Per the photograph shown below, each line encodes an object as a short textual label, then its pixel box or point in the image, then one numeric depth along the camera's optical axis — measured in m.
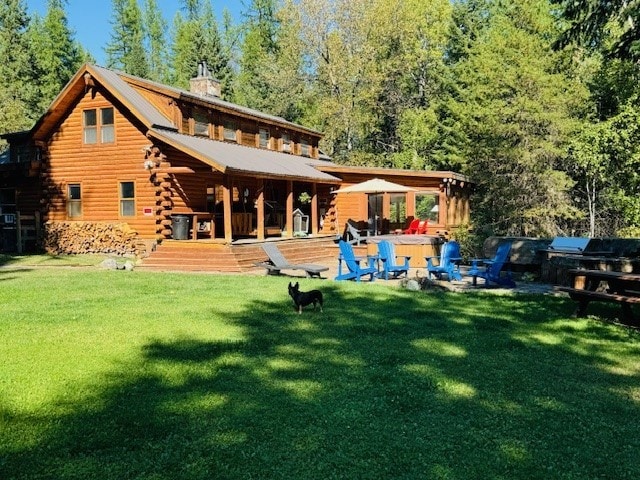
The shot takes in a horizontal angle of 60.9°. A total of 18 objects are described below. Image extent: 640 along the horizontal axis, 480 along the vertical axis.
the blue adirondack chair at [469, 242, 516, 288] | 11.04
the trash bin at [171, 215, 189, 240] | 16.72
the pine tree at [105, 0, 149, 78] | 54.00
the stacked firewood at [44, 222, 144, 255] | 18.41
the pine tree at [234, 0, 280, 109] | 44.22
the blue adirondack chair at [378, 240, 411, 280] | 12.51
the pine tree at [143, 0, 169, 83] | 55.72
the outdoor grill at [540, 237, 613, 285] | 11.30
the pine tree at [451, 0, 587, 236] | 21.22
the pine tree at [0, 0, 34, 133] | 38.38
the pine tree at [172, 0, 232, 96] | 44.88
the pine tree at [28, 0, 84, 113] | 44.66
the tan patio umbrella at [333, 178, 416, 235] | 19.47
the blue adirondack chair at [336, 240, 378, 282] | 12.14
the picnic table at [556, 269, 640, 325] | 7.30
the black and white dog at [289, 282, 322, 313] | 7.95
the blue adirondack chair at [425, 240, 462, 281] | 11.80
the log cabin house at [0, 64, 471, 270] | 17.84
